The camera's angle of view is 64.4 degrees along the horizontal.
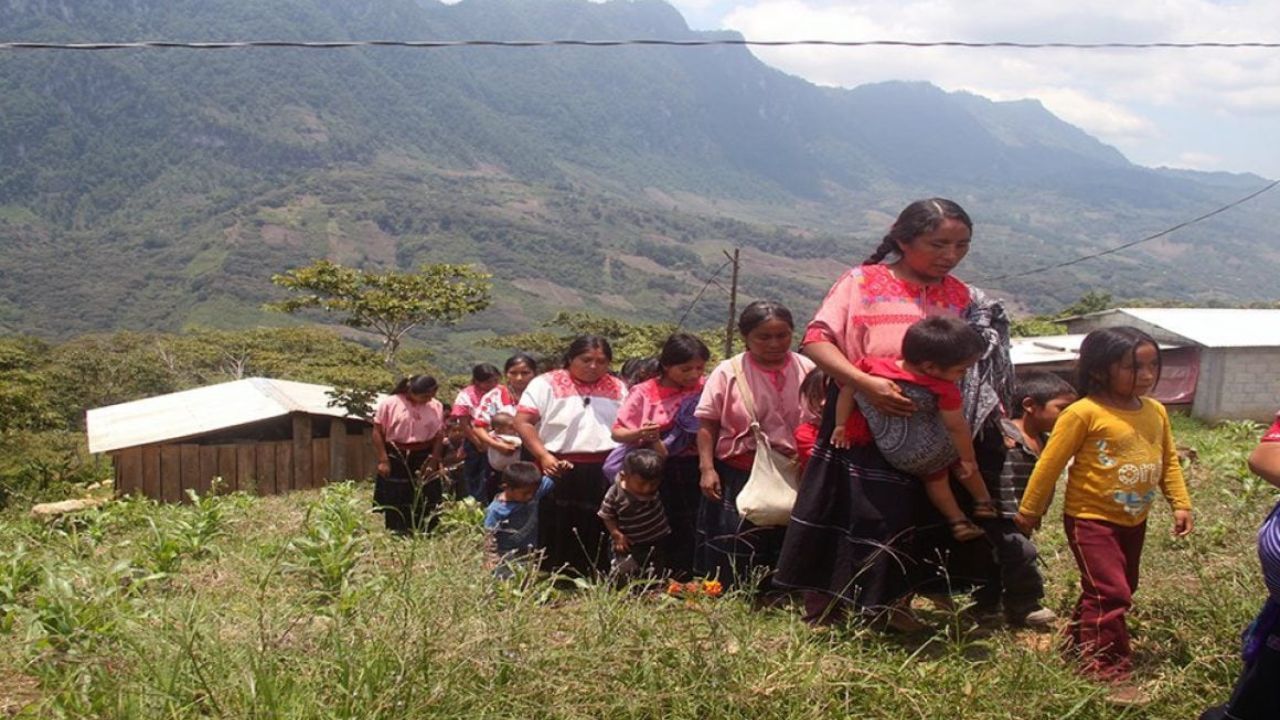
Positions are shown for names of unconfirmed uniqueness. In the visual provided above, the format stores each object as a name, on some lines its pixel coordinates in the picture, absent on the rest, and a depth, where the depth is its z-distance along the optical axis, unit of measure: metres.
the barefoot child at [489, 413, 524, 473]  5.14
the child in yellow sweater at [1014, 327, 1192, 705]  3.02
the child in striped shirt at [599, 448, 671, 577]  4.07
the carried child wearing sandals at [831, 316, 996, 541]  2.96
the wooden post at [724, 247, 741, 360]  17.92
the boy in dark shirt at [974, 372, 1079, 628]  3.32
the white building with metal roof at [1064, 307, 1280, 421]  21.91
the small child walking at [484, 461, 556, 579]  4.31
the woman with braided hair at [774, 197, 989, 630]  3.10
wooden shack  12.57
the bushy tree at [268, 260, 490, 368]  26.17
